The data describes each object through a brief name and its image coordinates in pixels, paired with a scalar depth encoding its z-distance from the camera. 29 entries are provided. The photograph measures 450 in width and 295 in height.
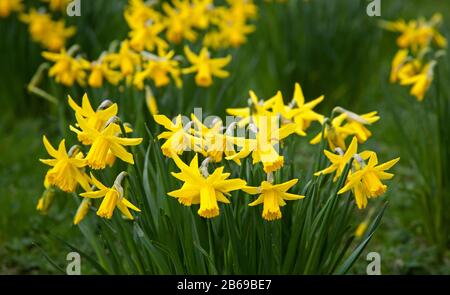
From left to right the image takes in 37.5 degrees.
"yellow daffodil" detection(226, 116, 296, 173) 1.73
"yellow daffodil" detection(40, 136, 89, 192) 1.87
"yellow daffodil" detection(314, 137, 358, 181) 1.90
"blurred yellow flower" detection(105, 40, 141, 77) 2.90
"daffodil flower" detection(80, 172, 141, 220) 1.80
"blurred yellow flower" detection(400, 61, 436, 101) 2.84
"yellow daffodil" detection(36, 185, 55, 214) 2.39
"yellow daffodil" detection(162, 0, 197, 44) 3.45
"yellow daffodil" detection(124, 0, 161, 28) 3.32
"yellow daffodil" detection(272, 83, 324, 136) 2.21
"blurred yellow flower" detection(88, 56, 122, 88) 2.90
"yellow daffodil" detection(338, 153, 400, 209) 1.85
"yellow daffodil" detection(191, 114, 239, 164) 1.83
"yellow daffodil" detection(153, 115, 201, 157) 1.82
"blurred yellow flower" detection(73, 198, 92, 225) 2.10
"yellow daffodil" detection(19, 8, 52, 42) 3.95
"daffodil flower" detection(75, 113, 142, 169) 1.81
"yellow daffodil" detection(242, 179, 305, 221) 1.78
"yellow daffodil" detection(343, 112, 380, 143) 2.16
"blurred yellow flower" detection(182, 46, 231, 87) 2.94
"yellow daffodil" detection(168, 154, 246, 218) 1.71
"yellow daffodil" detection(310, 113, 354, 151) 2.16
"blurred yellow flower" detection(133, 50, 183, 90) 2.80
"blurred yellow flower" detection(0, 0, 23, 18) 4.08
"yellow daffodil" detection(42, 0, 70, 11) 4.08
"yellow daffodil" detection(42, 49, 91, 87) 2.96
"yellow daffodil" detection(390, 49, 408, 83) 3.14
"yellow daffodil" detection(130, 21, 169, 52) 3.01
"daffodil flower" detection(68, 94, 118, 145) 1.86
